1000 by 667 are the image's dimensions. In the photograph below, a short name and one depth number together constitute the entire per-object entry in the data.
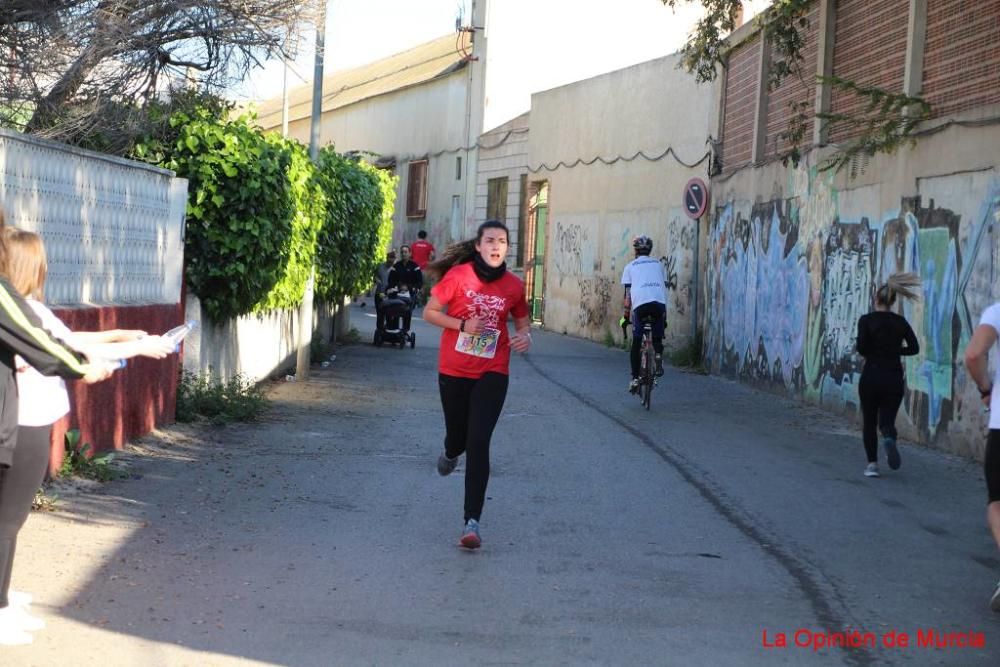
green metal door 35.62
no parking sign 23.05
